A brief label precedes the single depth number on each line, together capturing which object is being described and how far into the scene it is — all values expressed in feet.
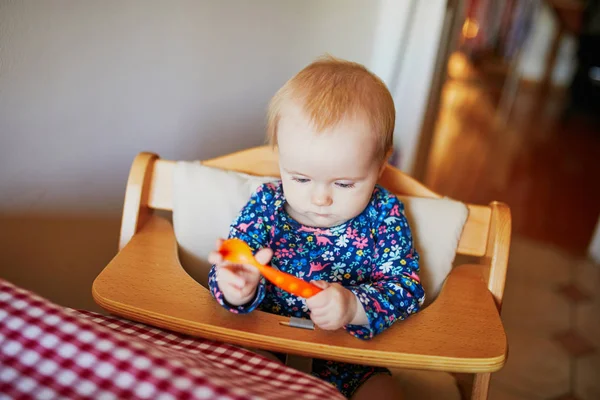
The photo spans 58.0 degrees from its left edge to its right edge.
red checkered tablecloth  1.62
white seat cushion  3.06
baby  2.41
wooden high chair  2.30
